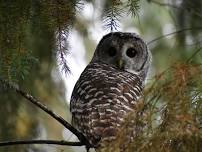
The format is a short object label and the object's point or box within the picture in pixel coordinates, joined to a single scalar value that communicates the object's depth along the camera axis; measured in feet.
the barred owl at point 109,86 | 24.49
